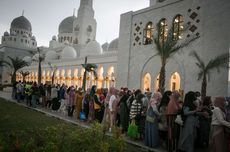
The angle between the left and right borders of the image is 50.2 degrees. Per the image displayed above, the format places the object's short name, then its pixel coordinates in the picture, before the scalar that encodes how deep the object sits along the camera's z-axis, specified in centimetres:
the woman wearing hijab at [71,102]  1322
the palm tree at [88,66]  2709
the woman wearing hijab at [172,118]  640
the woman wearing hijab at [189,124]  603
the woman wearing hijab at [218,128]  533
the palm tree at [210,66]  1440
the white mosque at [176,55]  1523
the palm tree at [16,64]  3606
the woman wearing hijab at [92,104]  1110
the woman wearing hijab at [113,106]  931
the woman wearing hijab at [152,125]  705
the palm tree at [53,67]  4198
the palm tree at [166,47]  1576
